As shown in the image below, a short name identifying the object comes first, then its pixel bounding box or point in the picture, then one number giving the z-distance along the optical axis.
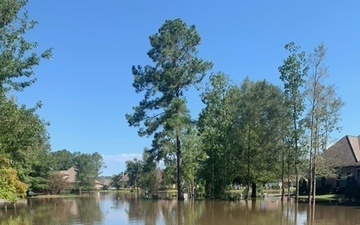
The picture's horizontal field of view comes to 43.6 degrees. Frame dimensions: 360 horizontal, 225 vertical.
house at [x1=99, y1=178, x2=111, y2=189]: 158.80
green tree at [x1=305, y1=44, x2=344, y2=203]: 37.19
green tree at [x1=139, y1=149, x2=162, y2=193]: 84.94
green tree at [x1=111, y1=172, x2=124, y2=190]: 148.38
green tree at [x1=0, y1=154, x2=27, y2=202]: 25.42
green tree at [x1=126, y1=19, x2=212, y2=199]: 45.50
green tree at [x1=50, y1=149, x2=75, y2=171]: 145.84
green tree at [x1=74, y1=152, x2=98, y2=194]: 116.75
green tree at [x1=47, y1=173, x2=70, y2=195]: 85.62
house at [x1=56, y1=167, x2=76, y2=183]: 122.76
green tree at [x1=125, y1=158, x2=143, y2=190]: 113.81
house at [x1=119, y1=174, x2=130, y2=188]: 146.11
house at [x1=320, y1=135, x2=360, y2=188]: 44.03
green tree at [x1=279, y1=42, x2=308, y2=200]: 39.56
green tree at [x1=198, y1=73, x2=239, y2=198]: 45.09
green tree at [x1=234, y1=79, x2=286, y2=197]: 43.06
